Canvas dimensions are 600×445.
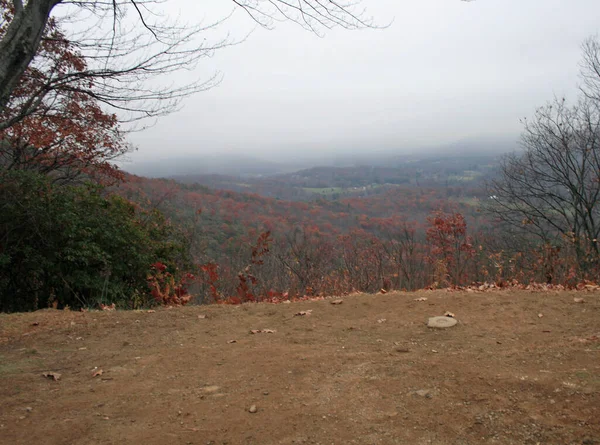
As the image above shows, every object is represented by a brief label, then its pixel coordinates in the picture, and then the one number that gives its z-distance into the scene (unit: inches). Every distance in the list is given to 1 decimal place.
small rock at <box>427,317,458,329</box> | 189.1
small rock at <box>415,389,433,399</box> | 124.0
